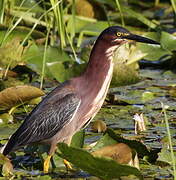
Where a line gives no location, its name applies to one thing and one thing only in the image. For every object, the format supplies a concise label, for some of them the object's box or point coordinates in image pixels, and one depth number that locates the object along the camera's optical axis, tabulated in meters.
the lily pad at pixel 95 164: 7.34
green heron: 8.99
